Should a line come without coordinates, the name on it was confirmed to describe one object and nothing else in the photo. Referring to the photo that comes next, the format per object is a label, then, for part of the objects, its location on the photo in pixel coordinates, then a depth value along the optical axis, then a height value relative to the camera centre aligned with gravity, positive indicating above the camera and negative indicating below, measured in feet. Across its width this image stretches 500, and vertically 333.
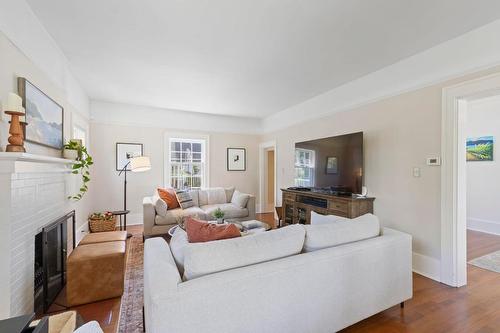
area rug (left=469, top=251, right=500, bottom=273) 9.31 -4.04
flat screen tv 10.83 +0.22
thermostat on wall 8.36 +0.24
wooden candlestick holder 5.16 +0.74
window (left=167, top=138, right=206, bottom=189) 18.26 +0.31
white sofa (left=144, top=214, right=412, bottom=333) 3.77 -2.32
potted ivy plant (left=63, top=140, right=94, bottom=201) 9.17 +0.49
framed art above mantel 6.27 +1.63
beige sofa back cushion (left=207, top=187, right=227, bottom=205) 16.31 -2.10
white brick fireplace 5.01 -1.33
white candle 5.02 +1.42
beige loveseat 12.90 -2.67
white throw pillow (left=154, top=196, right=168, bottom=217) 12.97 -2.29
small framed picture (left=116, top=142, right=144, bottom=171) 16.15 +1.05
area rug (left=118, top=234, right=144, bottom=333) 5.94 -4.11
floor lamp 13.74 +0.16
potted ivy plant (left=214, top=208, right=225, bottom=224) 10.73 -2.30
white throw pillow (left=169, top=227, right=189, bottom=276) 4.82 -1.84
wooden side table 13.19 -2.69
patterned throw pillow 14.38 -2.04
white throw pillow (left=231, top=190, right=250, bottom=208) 15.29 -2.22
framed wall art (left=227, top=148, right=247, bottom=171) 20.06 +0.71
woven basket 12.74 -3.26
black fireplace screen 6.45 -3.01
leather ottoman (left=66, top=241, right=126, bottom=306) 6.77 -3.28
